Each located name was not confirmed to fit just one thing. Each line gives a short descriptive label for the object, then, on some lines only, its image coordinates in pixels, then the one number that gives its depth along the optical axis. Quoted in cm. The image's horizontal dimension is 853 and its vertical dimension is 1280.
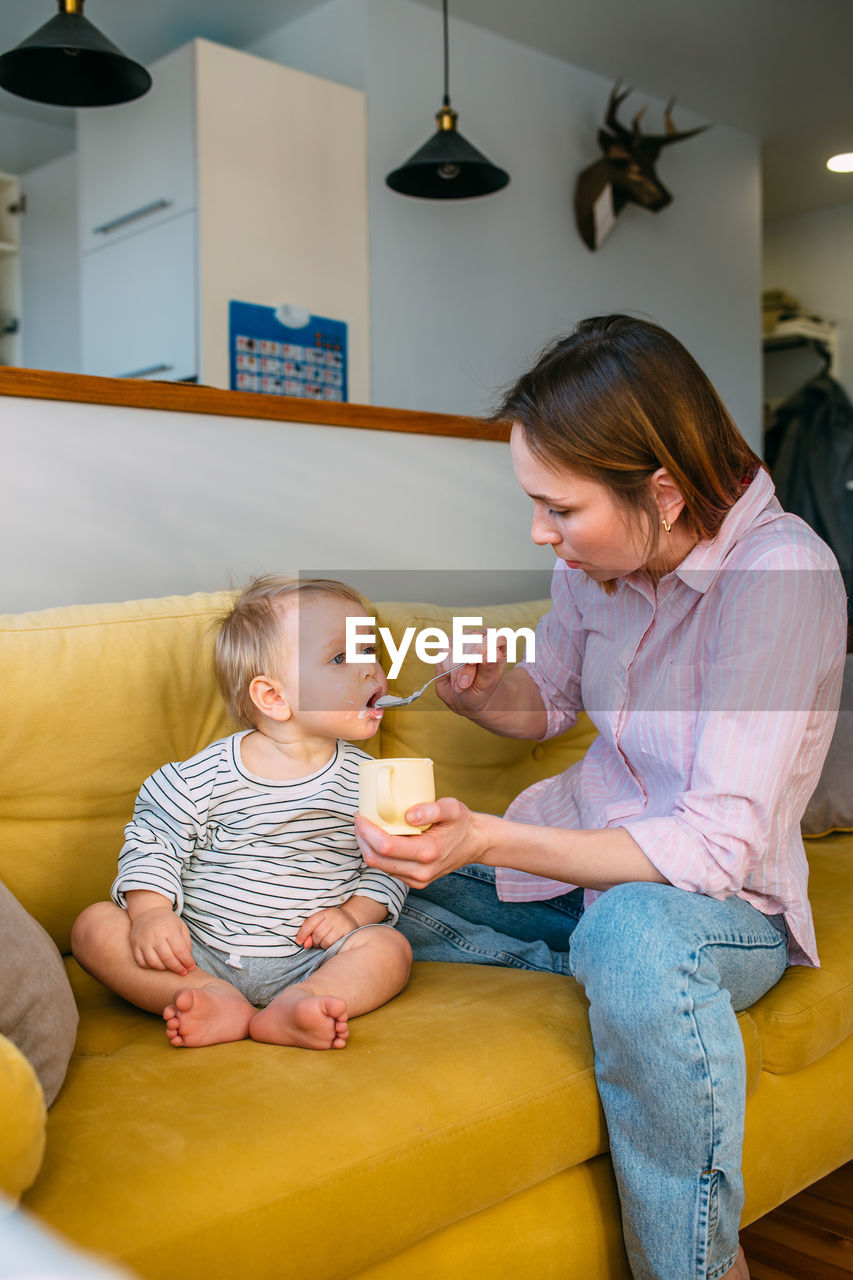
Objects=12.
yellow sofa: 92
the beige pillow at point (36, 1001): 104
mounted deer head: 433
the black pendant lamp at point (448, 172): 324
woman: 112
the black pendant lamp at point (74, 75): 263
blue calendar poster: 359
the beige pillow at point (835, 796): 202
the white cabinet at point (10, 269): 500
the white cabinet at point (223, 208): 354
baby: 128
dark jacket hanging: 559
